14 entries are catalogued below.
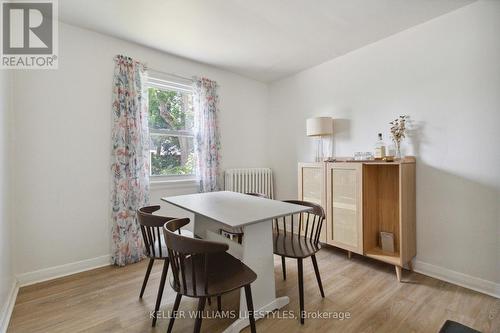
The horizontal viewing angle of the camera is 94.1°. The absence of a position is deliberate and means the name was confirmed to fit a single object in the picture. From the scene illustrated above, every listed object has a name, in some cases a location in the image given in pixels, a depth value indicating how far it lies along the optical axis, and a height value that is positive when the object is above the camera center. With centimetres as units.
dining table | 158 -52
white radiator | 355 -22
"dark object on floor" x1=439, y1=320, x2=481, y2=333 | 98 -70
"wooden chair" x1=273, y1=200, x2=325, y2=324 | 174 -67
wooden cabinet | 232 -46
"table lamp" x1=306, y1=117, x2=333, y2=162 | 310 +53
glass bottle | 253 +17
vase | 252 +16
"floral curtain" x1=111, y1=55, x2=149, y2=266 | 261 +7
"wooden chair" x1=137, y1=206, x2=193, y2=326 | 170 -54
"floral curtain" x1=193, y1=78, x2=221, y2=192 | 331 +47
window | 309 +55
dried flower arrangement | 251 +35
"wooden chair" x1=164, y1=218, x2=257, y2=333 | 121 -66
